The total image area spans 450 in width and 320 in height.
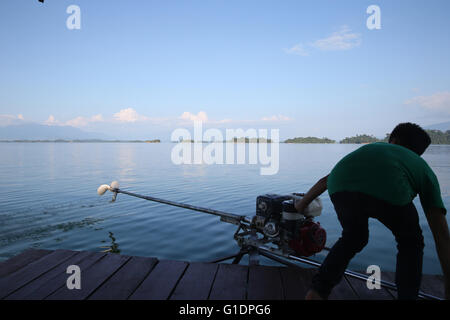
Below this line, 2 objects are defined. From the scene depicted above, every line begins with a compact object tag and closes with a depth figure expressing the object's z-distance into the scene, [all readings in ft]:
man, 7.30
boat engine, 10.55
